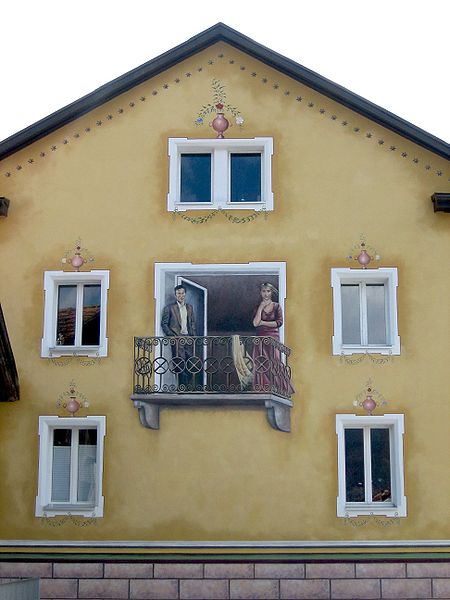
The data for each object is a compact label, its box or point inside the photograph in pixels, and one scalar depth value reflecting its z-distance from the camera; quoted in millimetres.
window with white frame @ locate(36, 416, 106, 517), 19484
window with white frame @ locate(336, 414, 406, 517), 19141
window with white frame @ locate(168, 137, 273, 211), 20438
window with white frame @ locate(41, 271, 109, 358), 20016
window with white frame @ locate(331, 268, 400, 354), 19703
